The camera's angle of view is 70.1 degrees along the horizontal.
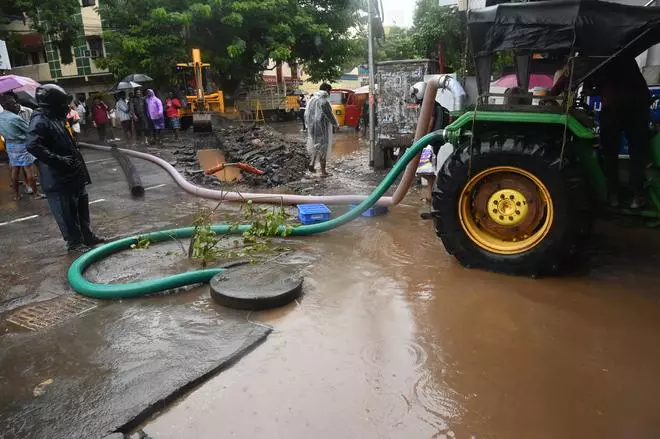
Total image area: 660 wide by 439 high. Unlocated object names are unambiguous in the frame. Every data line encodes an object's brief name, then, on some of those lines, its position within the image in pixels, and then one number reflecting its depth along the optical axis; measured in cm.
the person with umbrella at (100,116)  1636
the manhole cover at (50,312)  387
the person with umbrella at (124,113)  1556
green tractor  396
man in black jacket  518
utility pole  977
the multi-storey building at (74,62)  2988
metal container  965
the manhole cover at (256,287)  389
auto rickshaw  2278
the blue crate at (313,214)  621
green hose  420
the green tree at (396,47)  2918
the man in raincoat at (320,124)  1000
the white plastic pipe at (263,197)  687
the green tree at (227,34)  2175
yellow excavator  1728
